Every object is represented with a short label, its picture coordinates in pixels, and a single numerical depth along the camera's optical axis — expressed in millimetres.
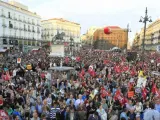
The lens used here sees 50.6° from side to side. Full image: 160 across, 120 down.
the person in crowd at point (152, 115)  4491
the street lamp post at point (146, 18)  14424
